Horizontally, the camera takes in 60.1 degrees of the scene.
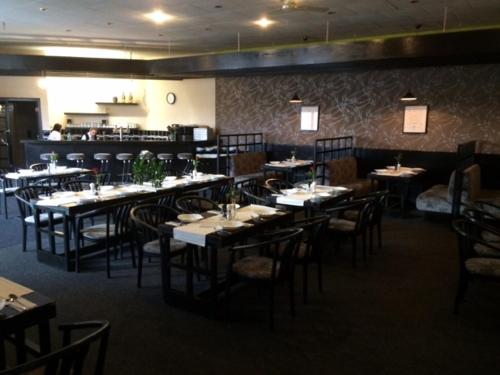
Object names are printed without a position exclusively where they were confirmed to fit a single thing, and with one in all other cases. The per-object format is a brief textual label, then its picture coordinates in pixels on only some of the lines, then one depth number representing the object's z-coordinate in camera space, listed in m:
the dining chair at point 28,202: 4.99
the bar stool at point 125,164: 9.48
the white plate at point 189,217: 3.77
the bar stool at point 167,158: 9.56
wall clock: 11.79
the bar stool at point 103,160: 9.41
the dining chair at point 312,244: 3.73
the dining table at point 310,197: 4.93
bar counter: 9.31
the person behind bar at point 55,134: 9.45
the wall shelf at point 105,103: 11.92
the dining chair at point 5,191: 6.81
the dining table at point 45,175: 6.83
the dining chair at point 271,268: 3.28
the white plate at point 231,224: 3.54
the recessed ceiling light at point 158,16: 6.65
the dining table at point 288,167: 8.21
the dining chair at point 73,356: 1.45
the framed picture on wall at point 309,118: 9.61
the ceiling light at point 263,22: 6.96
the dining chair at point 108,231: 4.43
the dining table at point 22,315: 1.92
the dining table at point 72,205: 4.48
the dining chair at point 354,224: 4.63
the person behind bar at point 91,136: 10.22
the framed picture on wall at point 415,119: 8.26
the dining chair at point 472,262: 3.34
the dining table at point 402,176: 7.11
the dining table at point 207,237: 3.36
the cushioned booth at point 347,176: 7.54
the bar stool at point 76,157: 9.04
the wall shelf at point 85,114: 11.54
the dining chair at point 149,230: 3.92
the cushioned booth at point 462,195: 6.38
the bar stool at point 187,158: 9.66
